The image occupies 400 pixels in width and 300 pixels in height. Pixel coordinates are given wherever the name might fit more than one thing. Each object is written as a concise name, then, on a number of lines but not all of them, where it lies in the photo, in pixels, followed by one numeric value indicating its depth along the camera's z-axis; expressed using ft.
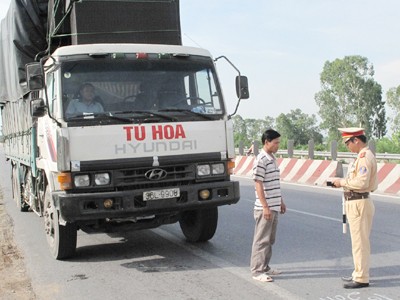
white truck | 19.25
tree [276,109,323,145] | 228.02
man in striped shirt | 17.97
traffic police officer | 16.29
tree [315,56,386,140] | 211.61
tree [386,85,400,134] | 214.61
